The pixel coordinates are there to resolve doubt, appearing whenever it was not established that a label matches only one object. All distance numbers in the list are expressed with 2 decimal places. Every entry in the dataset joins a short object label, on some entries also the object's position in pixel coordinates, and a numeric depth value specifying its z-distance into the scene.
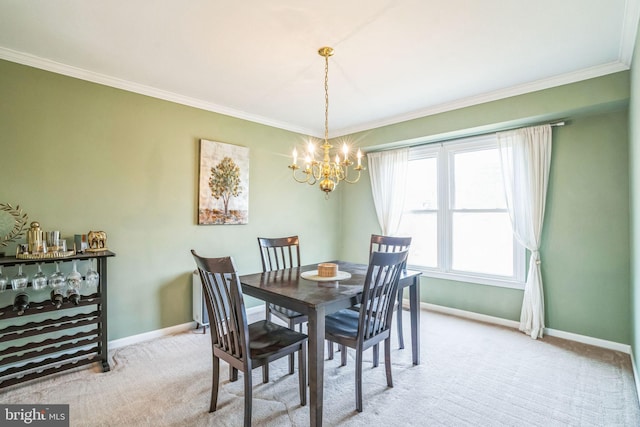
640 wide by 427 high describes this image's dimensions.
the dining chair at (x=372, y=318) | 2.07
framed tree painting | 3.62
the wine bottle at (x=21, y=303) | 2.32
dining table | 1.84
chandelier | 2.45
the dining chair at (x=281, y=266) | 2.56
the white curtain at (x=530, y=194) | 3.28
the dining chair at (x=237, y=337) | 1.79
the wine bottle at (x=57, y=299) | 2.47
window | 3.68
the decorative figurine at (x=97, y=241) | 2.72
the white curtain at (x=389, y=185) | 4.48
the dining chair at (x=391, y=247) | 2.71
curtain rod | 3.29
